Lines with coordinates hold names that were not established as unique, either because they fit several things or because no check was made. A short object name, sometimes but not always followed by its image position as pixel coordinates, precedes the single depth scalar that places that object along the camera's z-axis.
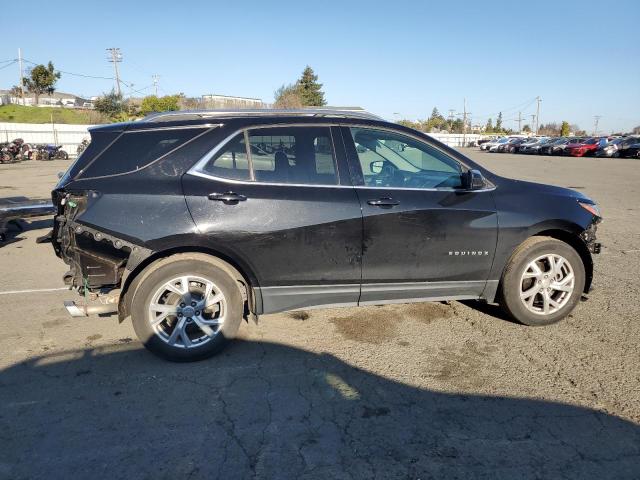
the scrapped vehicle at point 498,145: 54.28
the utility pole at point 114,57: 64.93
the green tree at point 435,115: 110.94
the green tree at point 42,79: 64.81
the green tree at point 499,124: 118.19
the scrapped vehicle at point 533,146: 47.99
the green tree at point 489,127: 116.94
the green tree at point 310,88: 57.98
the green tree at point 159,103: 49.09
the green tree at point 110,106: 53.88
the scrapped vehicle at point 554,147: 44.41
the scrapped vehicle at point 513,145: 51.00
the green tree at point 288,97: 44.33
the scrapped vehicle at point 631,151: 36.34
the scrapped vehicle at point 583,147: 40.91
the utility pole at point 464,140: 76.55
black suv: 3.56
